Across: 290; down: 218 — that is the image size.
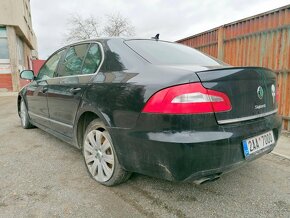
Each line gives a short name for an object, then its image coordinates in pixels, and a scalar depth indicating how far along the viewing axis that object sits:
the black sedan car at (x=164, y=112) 1.83
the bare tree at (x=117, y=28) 27.41
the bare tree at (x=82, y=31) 28.31
